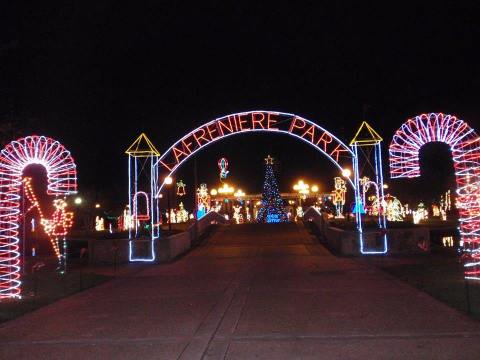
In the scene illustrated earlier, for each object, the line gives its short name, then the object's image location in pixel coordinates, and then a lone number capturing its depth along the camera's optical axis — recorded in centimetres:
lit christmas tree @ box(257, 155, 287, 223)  5478
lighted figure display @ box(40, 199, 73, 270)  2134
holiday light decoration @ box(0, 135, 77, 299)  1576
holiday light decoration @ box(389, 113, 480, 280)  1560
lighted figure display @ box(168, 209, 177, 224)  6121
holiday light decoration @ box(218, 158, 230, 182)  5125
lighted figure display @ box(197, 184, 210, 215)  6034
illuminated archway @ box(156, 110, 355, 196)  2661
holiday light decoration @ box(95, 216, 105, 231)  5705
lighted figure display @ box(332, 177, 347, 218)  5418
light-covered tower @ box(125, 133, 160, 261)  2578
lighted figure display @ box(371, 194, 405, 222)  4838
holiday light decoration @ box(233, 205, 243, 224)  6484
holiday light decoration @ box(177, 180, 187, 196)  6070
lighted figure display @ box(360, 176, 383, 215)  3923
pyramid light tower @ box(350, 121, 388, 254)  2569
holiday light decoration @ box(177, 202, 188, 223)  6344
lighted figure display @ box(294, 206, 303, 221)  6332
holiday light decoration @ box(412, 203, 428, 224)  5847
